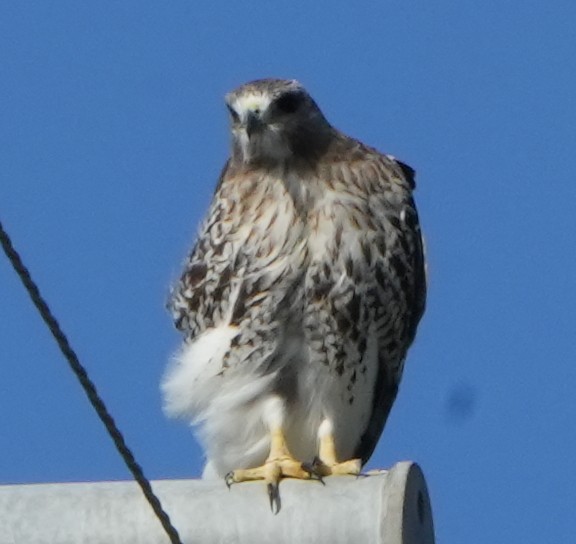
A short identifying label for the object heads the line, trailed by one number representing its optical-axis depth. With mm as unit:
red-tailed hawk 14016
